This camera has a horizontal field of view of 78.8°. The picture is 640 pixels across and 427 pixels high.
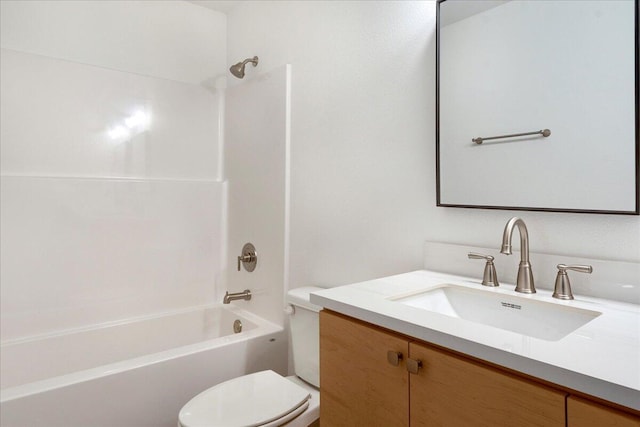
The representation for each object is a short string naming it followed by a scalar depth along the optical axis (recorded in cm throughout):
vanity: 61
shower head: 226
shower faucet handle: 232
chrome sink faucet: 108
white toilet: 129
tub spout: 220
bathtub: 145
